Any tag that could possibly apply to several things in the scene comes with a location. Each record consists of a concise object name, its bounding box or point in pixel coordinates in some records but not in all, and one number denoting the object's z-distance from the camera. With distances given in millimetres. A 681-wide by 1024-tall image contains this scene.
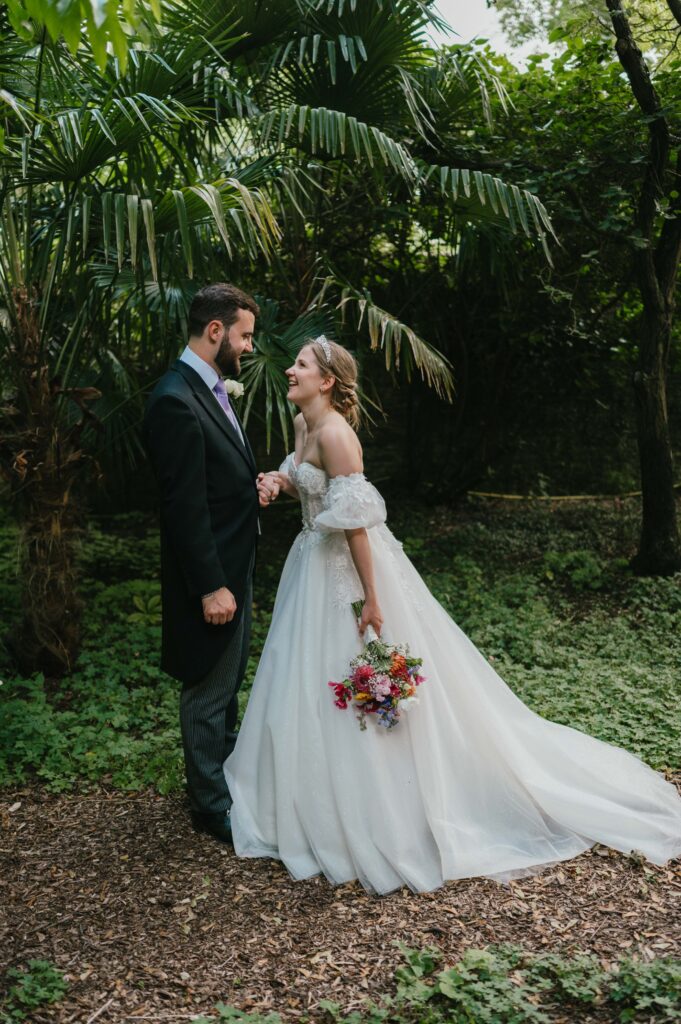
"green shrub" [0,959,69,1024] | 2617
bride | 3334
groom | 3301
